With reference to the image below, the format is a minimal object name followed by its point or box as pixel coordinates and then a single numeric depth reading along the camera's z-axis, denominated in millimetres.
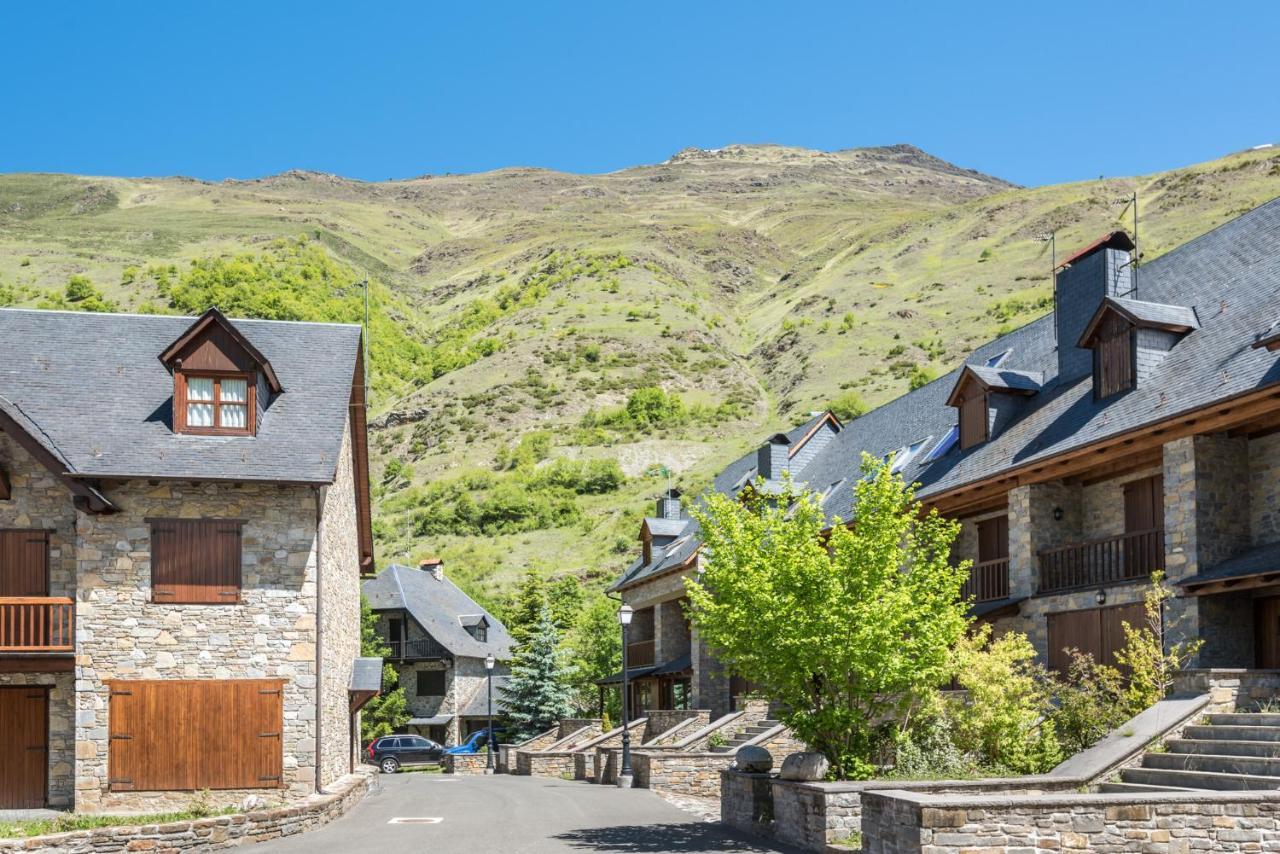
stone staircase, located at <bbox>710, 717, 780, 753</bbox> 30344
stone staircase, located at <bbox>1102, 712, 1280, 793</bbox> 15414
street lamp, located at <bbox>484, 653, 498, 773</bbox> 43938
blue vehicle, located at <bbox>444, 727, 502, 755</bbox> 50753
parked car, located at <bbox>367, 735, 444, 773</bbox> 48094
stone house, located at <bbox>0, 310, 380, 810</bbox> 23203
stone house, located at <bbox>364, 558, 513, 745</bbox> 60625
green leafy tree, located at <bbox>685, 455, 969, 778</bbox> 18547
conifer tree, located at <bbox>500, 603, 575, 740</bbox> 52688
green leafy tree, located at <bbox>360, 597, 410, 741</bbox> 52531
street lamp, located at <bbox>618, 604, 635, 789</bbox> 32062
